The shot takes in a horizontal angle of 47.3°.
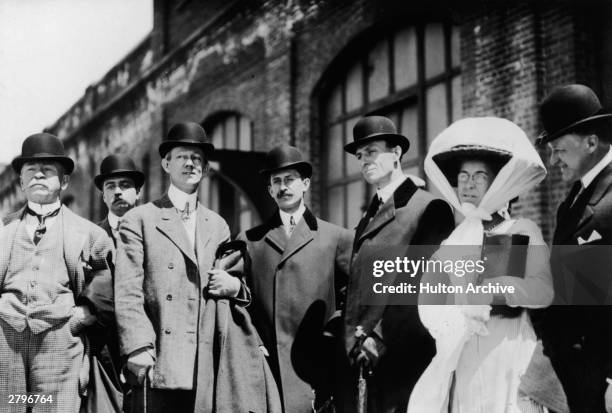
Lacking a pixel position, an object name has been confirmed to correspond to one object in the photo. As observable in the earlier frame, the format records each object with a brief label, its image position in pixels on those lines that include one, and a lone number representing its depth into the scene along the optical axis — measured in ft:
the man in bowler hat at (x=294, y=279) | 11.69
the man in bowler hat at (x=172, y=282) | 11.14
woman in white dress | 9.65
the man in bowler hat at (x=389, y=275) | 10.78
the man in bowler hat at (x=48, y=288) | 11.33
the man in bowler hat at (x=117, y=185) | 16.31
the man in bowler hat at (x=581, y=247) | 9.56
